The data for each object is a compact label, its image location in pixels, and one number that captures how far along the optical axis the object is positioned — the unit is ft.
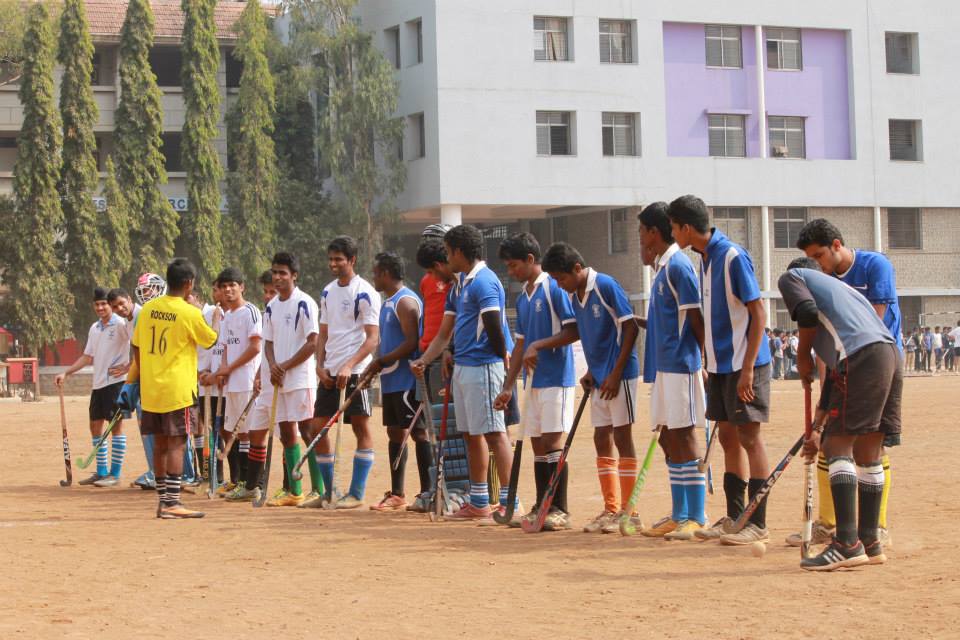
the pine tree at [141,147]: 140.46
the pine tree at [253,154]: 147.54
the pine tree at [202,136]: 142.82
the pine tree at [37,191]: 133.59
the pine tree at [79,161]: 134.82
